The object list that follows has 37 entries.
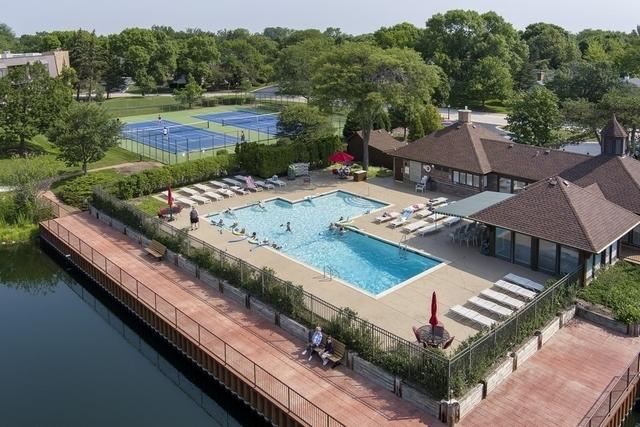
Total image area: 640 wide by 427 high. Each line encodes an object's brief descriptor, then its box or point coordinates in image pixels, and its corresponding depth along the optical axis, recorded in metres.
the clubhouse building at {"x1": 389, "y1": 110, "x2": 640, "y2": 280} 24.27
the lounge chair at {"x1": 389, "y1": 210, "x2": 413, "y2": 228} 32.06
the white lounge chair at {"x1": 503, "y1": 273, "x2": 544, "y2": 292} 23.23
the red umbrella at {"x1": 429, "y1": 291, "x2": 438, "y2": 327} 18.86
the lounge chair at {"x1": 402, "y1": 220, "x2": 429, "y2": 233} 30.97
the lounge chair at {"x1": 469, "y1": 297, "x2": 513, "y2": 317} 21.66
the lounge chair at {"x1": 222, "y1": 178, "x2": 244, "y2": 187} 39.72
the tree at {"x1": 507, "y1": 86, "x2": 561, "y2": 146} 44.03
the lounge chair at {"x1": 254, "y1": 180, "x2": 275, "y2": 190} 39.50
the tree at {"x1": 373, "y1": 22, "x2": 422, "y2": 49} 99.19
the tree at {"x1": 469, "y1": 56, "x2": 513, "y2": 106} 72.62
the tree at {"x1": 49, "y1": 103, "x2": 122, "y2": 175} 38.88
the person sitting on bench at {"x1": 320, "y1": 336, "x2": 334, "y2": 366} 19.20
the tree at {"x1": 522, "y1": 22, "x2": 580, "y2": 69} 99.94
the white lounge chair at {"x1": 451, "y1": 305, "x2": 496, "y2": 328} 21.14
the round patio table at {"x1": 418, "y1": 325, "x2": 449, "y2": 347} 18.86
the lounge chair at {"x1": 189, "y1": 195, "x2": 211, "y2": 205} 36.34
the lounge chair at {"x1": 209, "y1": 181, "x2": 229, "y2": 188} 39.41
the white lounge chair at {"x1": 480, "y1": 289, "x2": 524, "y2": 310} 22.17
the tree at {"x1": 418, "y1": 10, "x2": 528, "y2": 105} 77.94
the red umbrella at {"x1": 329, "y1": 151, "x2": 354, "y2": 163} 40.78
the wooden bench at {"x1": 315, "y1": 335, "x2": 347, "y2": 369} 19.12
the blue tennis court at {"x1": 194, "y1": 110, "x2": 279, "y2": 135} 62.72
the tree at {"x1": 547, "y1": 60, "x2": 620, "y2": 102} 61.25
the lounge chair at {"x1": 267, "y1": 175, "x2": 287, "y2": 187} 40.00
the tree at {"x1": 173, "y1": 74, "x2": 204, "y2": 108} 76.12
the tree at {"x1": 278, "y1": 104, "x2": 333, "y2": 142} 44.31
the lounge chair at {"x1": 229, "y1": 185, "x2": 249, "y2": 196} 38.42
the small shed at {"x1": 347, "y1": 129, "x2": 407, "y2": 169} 43.81
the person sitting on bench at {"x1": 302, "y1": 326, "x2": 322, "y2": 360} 19.56
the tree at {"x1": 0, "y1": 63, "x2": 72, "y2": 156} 45.97
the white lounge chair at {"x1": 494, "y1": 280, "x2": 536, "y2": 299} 22.67
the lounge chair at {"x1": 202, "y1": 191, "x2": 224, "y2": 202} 37.00
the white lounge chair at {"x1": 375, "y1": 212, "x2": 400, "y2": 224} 32.69
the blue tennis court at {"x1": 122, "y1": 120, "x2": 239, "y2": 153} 51.97
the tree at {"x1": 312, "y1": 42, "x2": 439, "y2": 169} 39.56
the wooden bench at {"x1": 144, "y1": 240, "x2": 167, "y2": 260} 27.94
